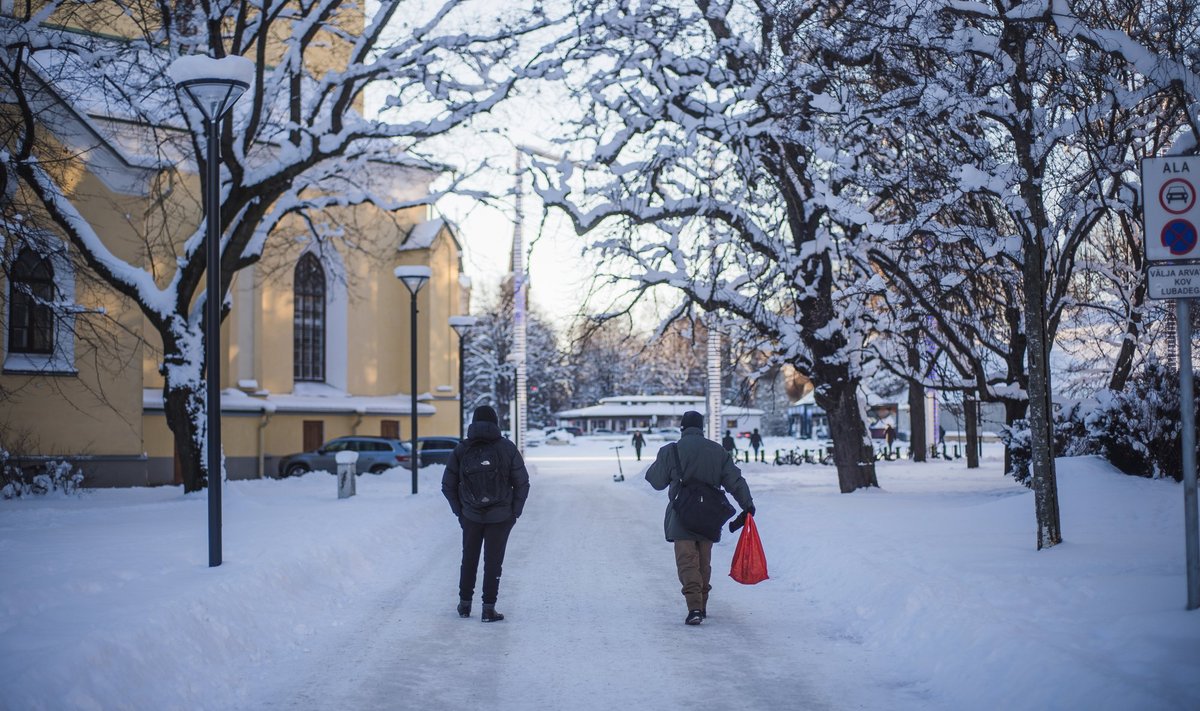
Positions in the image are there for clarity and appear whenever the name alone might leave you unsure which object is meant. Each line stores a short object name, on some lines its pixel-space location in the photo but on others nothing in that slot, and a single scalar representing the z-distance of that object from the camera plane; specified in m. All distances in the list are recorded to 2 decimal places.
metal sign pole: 6.90
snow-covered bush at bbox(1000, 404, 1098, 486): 18.53
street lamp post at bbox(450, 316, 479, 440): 30.92
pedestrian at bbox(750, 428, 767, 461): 54.19
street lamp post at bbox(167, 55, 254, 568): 10.38
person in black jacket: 9.19
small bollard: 22.72
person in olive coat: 8.99
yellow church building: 28.41
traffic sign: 7.00
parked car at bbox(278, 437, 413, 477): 37.38
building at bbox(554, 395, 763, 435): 90.81
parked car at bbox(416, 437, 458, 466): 39.84
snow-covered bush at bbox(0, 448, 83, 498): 23.09
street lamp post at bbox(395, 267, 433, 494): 23.38
